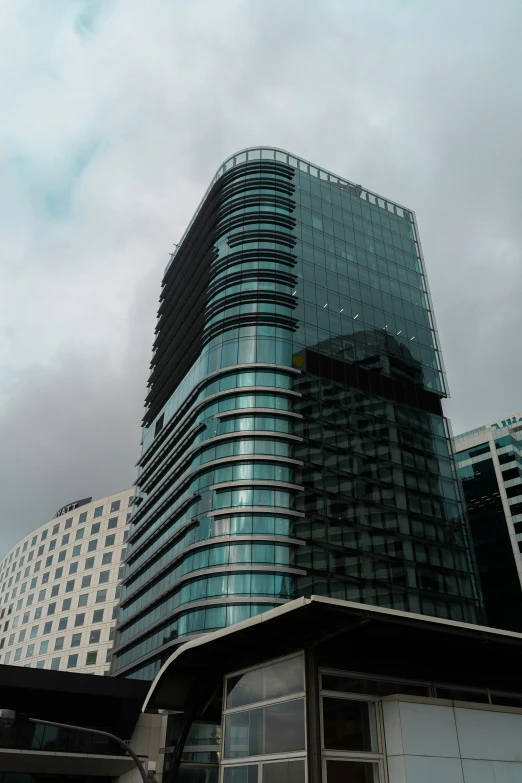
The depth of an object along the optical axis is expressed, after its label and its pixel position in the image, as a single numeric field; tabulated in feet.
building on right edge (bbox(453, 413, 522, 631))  389.66
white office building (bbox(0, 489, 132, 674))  333.21
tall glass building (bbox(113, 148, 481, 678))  207.10
